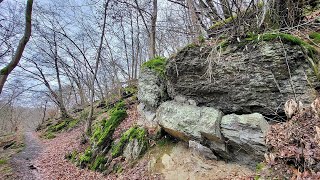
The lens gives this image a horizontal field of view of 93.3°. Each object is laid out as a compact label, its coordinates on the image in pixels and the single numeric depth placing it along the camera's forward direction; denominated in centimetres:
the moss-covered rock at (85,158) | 560
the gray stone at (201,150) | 366
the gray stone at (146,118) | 508
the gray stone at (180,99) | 438
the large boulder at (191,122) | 355
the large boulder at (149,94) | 510
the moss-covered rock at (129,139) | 476
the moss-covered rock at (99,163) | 499
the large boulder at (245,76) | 318
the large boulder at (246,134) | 306
